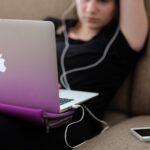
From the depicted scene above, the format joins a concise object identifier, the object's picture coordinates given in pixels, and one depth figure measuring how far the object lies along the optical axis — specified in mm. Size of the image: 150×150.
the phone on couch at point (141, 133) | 1288
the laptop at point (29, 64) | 1189
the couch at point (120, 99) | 1312
